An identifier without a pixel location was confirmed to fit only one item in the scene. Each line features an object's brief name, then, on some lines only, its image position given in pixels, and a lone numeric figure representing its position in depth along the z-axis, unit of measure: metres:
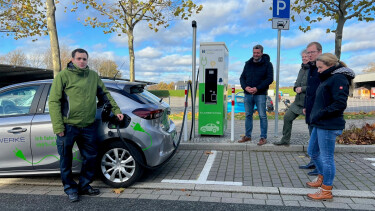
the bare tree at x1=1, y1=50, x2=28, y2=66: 40.86
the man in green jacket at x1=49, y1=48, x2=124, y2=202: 3.33
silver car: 3.78
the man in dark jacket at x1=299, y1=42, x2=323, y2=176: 4.01
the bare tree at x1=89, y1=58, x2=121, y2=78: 50.88
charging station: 6.62
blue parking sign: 6.38
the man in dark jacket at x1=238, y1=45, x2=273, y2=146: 5.77
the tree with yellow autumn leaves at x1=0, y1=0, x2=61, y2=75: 11.09
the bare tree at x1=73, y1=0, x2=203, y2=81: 11.63
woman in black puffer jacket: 3.16
